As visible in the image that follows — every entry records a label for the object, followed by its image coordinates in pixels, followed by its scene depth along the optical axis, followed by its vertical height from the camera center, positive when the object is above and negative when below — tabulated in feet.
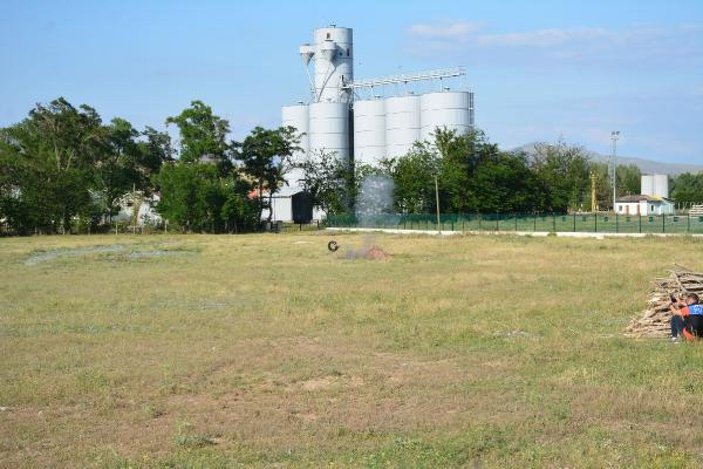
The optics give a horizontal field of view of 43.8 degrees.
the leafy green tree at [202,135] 251.15 +23.77
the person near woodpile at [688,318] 47.93 -5.92
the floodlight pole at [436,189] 219.30 +6.74
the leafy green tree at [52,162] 239.09 +16.26
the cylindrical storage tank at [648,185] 409.86 +12.67
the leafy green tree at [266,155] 258.78 +18.47
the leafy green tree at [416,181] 248.52 +9.52
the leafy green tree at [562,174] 275.18 +13.89
